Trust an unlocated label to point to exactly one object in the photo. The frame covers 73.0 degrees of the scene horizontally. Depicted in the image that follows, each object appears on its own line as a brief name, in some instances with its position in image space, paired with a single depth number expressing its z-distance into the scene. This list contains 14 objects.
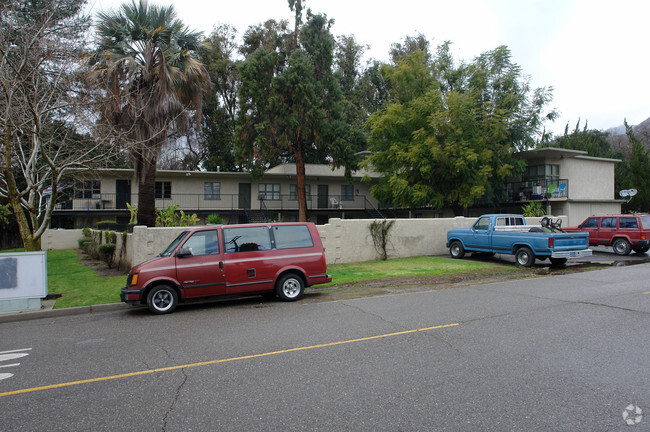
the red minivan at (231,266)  9.10
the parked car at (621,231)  17.74
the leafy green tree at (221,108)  38.16
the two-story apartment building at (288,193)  30.23
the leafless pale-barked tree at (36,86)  10.21
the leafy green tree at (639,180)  37.41
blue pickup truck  14.68
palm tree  16.44
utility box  9.34
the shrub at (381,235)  17.84
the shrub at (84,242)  22.85
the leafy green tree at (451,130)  25.95
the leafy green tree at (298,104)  29.25
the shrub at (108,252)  16.58
